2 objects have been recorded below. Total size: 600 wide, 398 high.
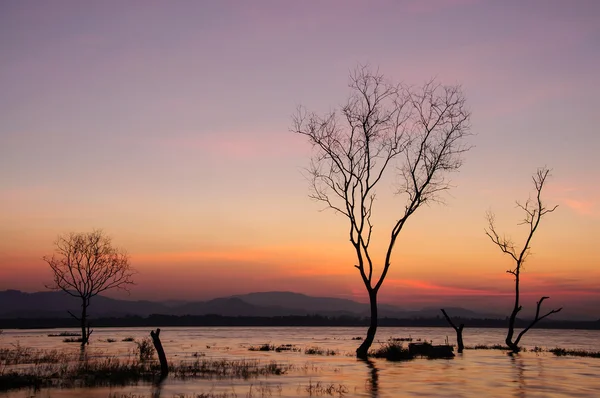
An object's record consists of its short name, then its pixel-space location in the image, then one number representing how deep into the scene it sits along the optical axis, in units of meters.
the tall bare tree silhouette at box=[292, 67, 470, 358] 44.19
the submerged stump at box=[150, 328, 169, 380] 32.06
